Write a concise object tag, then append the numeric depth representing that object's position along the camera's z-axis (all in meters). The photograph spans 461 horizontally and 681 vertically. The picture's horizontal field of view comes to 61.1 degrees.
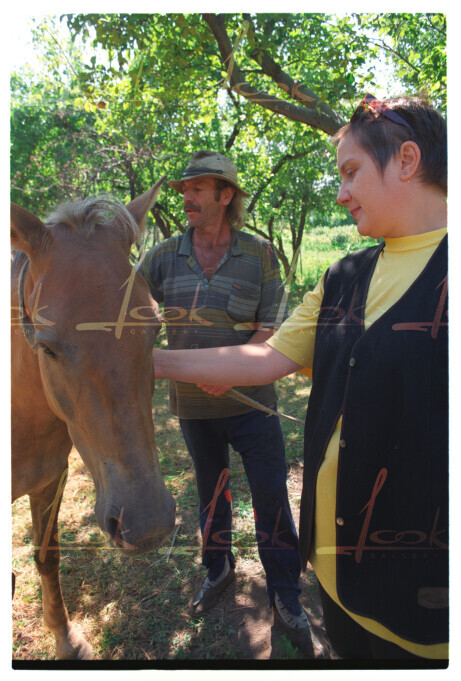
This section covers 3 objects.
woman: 1.17
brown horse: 1.29
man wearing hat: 2.17
